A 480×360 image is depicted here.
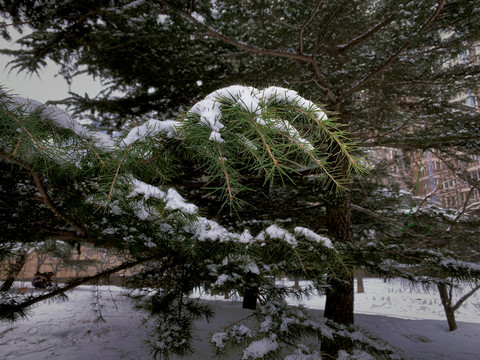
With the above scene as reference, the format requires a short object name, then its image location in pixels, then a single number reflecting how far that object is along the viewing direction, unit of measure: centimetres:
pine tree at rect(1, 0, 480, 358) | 366
